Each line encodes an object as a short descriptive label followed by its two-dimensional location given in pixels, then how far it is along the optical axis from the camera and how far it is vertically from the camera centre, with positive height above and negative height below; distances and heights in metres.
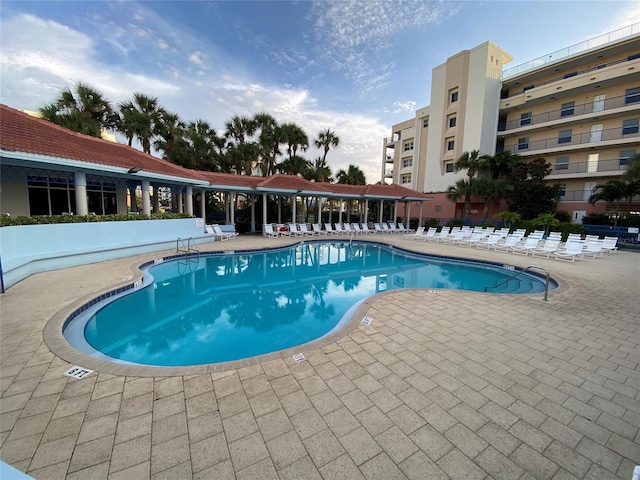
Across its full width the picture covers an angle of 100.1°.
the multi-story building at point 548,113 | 19.60 +9.01
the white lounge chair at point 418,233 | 17.84 -1.29
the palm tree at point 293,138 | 22.32 +6.18
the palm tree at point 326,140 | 25.59 +6.79
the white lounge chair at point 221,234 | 14.45 -1.41
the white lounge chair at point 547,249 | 11.48 -1.37
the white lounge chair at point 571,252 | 10.79 -1.36
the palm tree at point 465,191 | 22.55 +2.03
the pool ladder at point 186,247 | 10.73 -1.74
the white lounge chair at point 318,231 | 18.18 -1.33
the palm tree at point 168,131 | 17.95 +5.15
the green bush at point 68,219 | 6.88 -0.45
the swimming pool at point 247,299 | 4.52 -2.28
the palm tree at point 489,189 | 21.98 +2.22
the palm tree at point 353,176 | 27.73 +3.73
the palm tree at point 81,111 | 14.08 +5.31
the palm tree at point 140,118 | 16.44 +5.48
